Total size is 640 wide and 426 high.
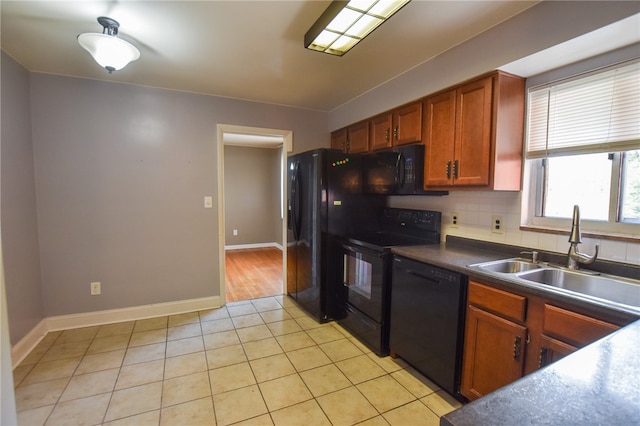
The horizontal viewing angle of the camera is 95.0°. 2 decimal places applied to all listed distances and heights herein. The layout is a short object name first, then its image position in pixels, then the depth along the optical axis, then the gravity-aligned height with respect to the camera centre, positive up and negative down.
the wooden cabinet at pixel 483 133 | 1.91 +0.43
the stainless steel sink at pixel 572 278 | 1.47 -0.46
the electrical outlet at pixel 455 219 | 2.45 -0.20
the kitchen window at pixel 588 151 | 1.61 +0.27
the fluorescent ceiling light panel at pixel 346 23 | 1.53 +1.00
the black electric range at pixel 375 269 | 2.30 -0.63
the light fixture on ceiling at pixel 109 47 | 1.74 +0.89
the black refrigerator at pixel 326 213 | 2.84 -0.20
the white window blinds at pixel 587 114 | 1.59 +0.50
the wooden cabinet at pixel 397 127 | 2.46 +0.62
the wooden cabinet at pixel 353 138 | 3.14 +0.65
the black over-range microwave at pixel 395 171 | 2.44 +0.21
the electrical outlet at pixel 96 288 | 2.87 -0.95
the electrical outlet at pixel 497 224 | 2.14 -0.21
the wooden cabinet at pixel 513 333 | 1.27 -0.68
